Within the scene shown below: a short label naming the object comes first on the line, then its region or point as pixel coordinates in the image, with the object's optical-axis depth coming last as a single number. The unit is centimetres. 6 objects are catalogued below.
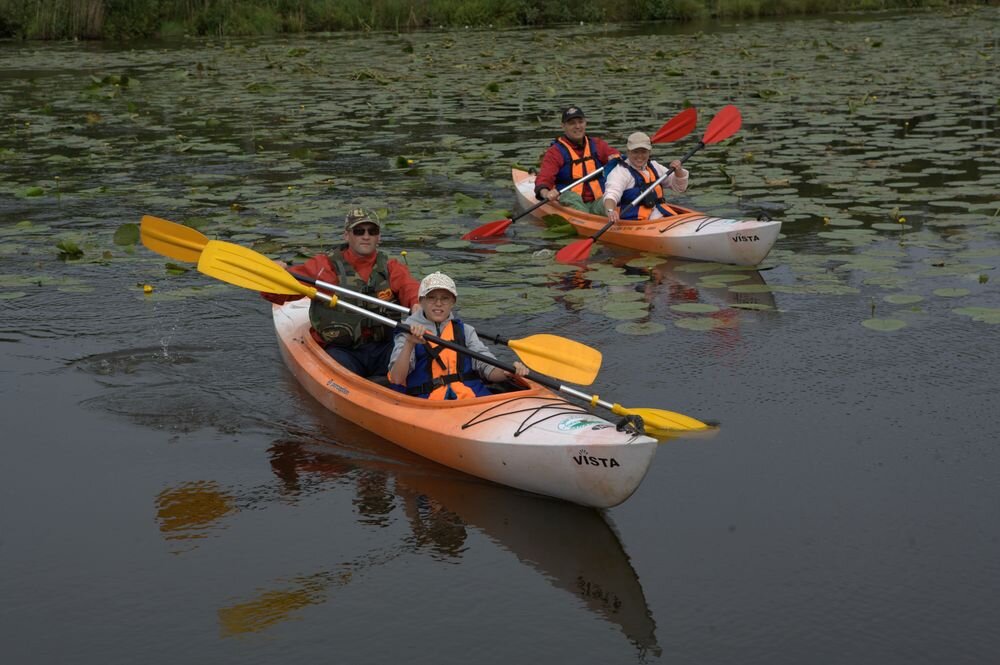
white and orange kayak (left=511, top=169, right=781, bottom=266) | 885
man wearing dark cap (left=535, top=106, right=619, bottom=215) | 1045
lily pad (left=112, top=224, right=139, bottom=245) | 962
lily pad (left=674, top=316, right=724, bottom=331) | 769
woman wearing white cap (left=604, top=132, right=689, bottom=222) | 960
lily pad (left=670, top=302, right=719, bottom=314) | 803
